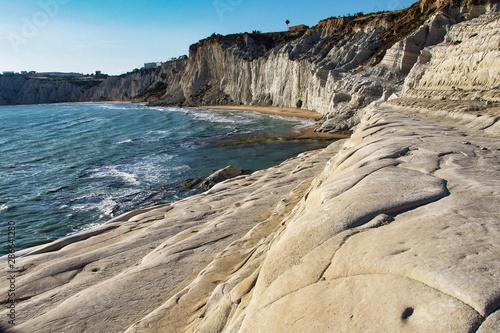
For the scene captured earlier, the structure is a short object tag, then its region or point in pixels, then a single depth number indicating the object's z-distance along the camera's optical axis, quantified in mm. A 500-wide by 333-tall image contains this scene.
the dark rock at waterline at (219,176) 18552
